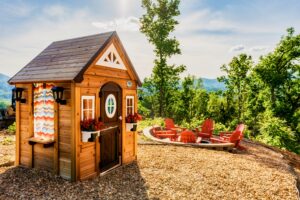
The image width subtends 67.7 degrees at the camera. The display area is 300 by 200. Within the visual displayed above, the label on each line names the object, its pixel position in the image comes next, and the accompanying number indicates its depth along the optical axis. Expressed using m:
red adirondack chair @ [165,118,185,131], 14.29
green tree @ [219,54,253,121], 25.99
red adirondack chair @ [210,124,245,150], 11.30
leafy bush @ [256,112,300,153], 17.81
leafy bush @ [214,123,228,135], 18.46
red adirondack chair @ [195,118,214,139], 12.82
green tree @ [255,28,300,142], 23.02
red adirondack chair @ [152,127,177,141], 12.66
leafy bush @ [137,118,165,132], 17.09
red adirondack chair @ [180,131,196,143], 11.84
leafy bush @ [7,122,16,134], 14.29
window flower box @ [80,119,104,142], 6.13
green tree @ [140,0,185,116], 22.34
